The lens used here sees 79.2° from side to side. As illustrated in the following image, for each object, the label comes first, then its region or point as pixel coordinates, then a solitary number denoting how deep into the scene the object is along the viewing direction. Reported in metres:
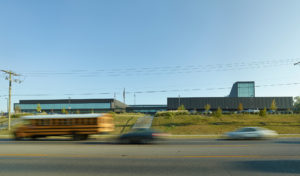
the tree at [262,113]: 40.93
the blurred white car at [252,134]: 15.99
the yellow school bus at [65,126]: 15.30
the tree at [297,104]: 76.90
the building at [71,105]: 88.56
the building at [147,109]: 89.56
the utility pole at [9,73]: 29.07
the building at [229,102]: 79.25
